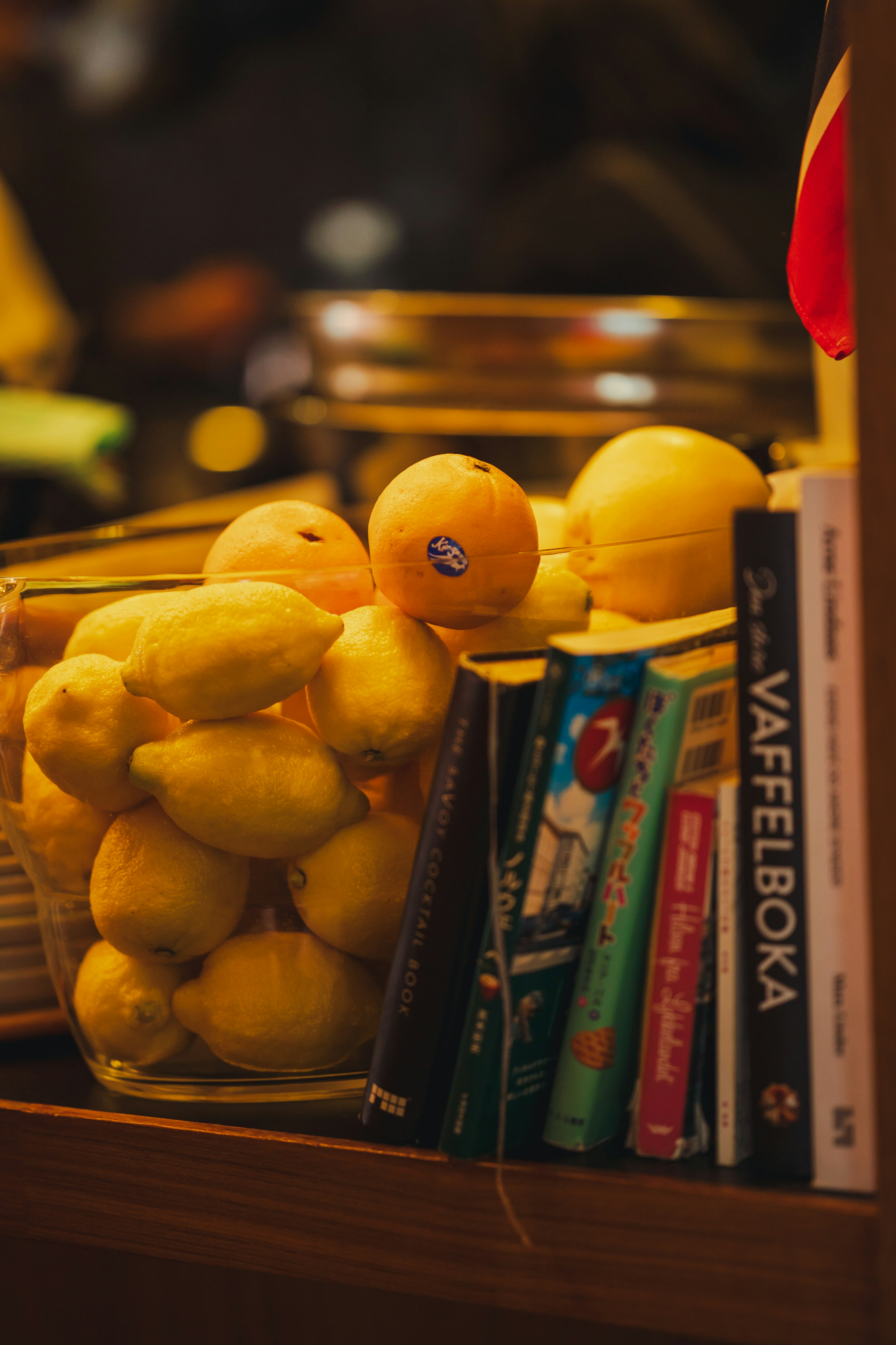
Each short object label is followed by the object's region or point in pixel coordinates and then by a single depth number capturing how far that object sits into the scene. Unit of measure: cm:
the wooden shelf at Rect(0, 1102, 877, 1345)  121
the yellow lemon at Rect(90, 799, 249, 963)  129
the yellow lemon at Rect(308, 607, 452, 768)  127
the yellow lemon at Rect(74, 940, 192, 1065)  132
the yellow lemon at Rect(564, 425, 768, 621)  131
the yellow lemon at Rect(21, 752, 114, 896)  133
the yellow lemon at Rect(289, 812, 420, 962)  129
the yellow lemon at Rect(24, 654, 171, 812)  129
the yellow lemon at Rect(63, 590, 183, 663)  134
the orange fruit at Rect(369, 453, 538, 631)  129
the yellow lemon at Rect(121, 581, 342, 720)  126
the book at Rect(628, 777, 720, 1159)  124
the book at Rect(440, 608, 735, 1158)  123
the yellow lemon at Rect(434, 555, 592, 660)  130
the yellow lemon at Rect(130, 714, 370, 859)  127
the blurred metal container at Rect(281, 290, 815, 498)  191
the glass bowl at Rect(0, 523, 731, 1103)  130
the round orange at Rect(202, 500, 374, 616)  134
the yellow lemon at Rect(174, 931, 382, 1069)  130
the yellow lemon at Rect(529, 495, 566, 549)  142
